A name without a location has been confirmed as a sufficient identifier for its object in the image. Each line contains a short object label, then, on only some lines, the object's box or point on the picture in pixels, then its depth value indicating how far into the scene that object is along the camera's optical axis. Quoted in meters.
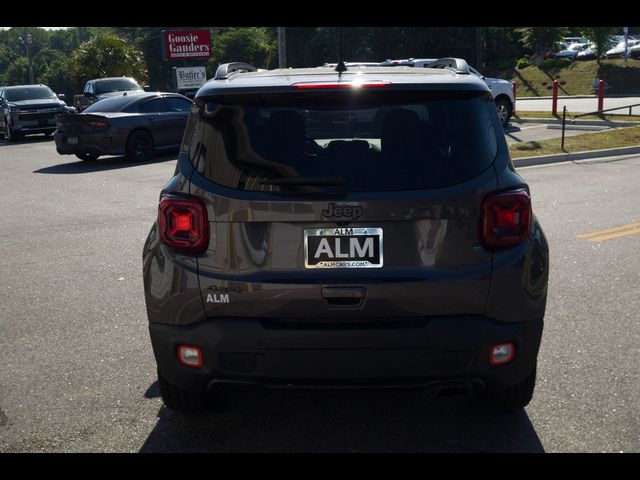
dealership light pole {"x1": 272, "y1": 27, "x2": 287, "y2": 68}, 27.18
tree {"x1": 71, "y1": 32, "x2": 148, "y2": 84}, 46.19
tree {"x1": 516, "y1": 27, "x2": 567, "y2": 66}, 56.19
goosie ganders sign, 46.78
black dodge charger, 18.73
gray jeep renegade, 3.67
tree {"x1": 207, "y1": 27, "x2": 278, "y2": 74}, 85.56
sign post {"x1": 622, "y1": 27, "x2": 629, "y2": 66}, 47.66
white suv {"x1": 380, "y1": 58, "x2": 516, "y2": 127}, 23.56
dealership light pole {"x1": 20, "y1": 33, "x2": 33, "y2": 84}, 73.38
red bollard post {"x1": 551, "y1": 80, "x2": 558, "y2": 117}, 26.13
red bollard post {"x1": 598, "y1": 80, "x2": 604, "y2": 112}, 25.79
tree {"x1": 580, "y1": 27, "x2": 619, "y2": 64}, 48.05
